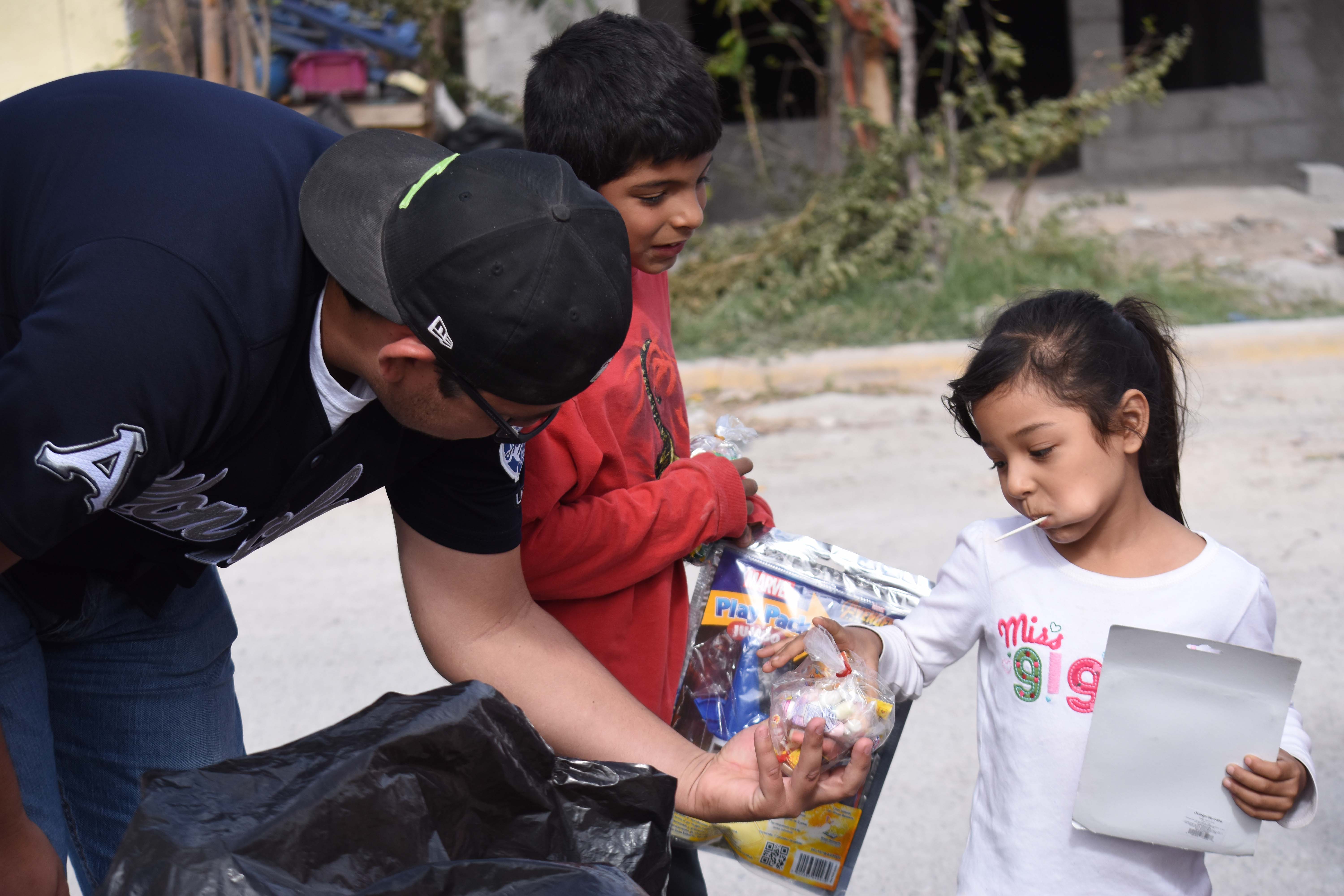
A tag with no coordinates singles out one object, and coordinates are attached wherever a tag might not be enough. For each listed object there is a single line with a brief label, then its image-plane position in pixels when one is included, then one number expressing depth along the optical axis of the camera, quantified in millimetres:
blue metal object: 8820
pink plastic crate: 8305
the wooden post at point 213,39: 7008
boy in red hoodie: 1882
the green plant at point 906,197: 7570
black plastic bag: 1139
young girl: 1688
